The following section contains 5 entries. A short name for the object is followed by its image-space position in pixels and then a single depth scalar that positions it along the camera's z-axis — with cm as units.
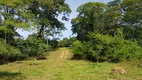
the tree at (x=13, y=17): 845
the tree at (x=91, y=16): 1868
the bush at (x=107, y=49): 1070
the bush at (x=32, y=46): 1371
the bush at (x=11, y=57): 964
